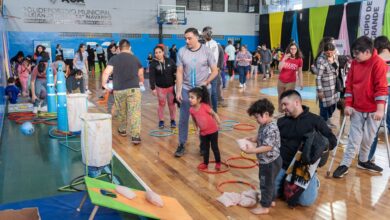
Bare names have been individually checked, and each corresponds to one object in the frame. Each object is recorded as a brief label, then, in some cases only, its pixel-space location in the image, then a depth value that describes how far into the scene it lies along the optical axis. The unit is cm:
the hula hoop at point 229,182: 416
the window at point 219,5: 2573
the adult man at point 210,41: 816
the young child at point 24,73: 1217
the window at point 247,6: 2670
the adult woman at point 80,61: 1113
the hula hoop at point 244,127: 703
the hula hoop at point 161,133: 665
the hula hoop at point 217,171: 469
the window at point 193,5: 2481
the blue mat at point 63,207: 345
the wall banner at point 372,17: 1712
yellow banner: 2469
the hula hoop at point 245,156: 533
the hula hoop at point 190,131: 688
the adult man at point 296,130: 369
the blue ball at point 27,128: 641
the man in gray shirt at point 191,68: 510
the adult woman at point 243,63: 1320
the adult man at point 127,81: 590
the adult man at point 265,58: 1794
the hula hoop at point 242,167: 490
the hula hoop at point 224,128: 699
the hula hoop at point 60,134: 647
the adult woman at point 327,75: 611
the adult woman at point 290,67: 692
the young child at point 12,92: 1018
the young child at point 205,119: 472
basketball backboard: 2339
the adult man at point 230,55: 1625
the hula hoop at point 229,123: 740
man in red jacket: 414
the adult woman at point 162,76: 677
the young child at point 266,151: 350
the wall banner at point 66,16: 2031
